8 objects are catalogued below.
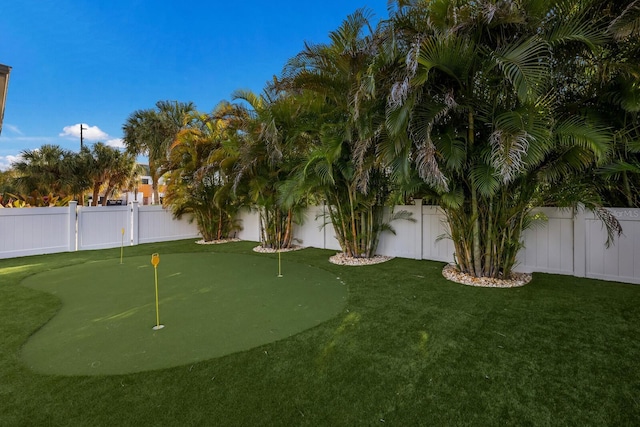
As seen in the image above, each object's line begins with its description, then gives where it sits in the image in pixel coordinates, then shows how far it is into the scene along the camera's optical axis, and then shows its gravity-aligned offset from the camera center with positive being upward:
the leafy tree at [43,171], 14.70 +2.28
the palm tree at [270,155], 6.21 +1.40
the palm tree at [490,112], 3.42 +1.41
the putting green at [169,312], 2.51 -1.11
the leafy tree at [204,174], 8.05 +1.23
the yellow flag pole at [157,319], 3.07 -1.05
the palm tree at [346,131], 4.60 +1.47
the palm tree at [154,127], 15.09 +4.62
